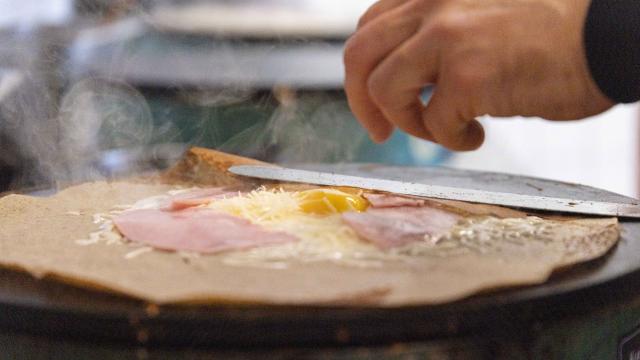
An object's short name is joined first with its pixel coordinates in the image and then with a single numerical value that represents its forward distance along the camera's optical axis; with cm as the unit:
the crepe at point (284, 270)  172
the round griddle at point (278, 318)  171
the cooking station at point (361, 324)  171
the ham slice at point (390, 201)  187
